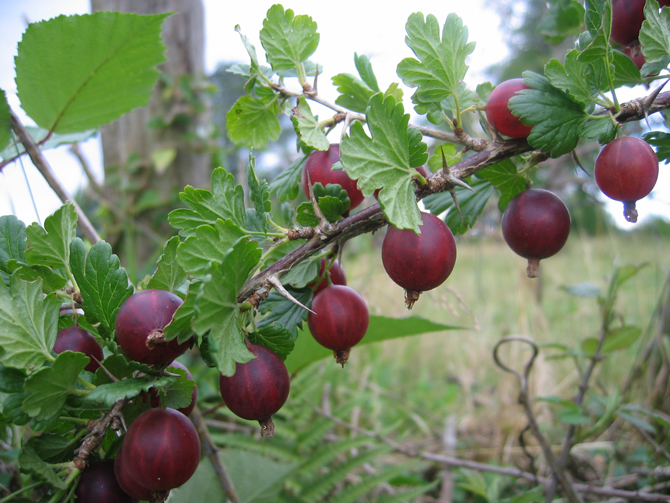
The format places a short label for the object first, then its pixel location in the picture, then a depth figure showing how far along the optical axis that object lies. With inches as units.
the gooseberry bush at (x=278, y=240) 5.1
